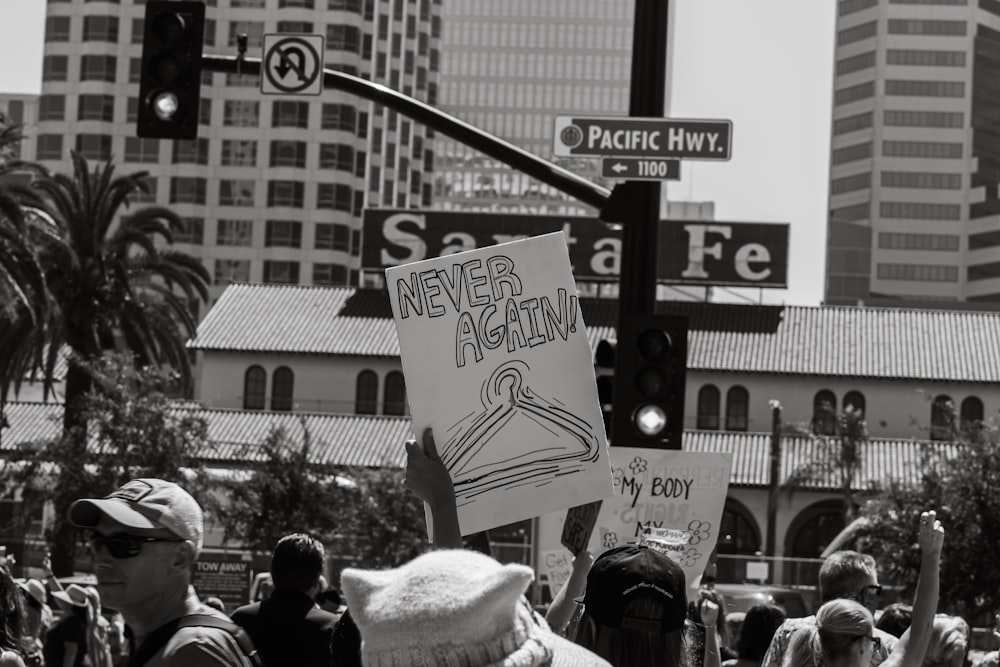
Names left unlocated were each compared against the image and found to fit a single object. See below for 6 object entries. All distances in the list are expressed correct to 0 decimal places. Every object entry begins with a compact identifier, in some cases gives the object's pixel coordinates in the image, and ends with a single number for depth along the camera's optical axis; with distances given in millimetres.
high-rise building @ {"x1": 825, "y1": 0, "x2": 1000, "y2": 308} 146375
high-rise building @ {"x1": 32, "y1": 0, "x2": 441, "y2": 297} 106750
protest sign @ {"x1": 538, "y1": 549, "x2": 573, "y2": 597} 10312
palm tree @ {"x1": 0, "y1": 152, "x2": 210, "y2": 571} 41844
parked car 24814
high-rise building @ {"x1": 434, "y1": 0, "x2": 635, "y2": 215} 181750
